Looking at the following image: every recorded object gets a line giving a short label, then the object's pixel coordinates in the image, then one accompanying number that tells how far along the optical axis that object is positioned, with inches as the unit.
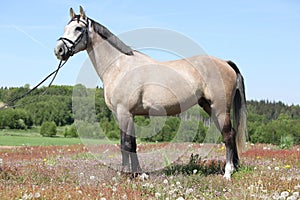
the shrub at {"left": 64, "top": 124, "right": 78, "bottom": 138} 2054.6
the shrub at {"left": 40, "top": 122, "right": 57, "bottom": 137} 2093.9
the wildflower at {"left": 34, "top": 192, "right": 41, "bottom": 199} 189.6
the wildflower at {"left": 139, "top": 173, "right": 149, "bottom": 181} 254.4
